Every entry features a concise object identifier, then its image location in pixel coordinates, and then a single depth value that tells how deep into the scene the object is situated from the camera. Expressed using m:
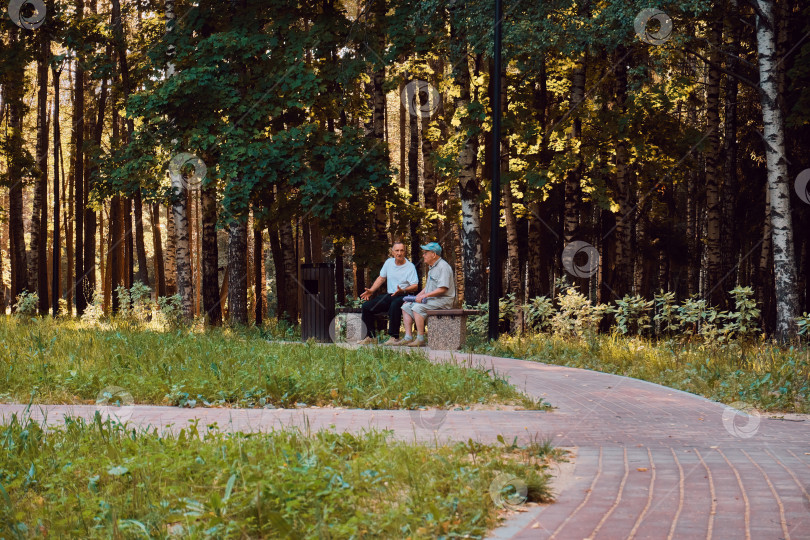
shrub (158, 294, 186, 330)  18.33
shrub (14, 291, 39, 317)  21.38
